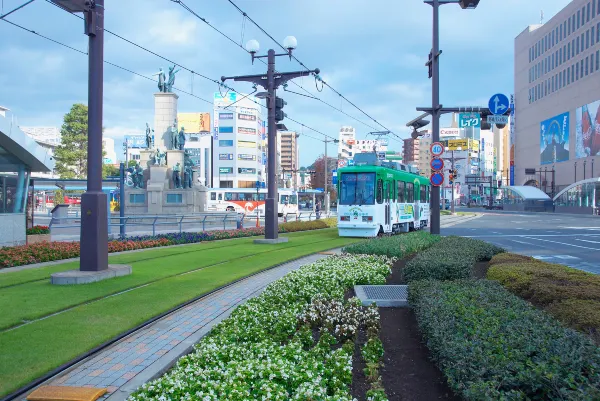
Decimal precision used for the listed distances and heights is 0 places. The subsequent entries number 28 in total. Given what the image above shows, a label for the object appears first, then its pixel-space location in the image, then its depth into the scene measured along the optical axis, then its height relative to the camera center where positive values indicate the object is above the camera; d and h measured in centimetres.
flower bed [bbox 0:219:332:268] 1410 -148
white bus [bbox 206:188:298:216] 6061 +21
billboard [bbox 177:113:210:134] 12900 +1961
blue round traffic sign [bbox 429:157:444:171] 1886 +134
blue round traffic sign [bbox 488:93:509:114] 1900 +357
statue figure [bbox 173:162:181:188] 4239 +221
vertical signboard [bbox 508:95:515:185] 10731 +1064
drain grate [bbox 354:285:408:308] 848 -157
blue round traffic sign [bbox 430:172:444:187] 1889 +82
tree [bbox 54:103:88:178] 5384 +611
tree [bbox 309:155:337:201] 10281 +482
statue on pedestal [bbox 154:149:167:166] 4278 +352
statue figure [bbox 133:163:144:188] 4428 +197
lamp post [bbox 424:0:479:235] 1923 +395
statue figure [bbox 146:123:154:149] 5163 +617
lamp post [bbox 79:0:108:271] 1068 +64
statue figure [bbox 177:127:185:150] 4412 +517
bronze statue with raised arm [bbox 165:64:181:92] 4291 +1006
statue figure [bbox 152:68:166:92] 4243 +945
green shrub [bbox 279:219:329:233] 3086 -145
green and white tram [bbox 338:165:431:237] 2439 +9
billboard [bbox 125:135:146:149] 14055 +1635
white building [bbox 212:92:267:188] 10512 +1082
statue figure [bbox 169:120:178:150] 4313 +533
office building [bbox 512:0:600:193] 7406 +1658
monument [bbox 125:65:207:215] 4191 +219
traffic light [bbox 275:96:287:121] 2039 +359
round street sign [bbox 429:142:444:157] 1911 +191
